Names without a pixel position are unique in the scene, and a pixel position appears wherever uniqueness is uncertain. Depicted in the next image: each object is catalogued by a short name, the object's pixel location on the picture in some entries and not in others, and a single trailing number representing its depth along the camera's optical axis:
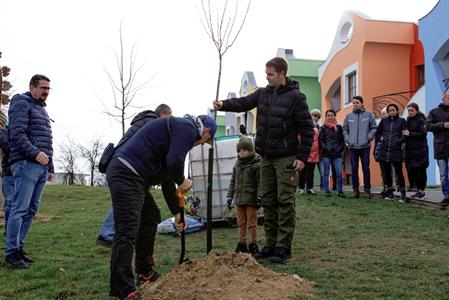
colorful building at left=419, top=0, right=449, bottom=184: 16.83
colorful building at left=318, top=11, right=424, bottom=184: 21.42
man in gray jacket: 10.55
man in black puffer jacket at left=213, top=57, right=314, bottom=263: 5.76
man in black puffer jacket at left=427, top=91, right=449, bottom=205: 8.73
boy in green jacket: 6.39
